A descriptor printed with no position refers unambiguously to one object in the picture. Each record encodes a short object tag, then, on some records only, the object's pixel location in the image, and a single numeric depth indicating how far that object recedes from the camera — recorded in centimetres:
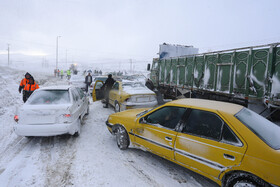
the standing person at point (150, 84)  1129
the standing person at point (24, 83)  689
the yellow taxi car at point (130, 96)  659
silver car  408
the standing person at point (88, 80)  1245
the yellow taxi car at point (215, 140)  220
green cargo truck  471
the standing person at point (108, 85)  836
